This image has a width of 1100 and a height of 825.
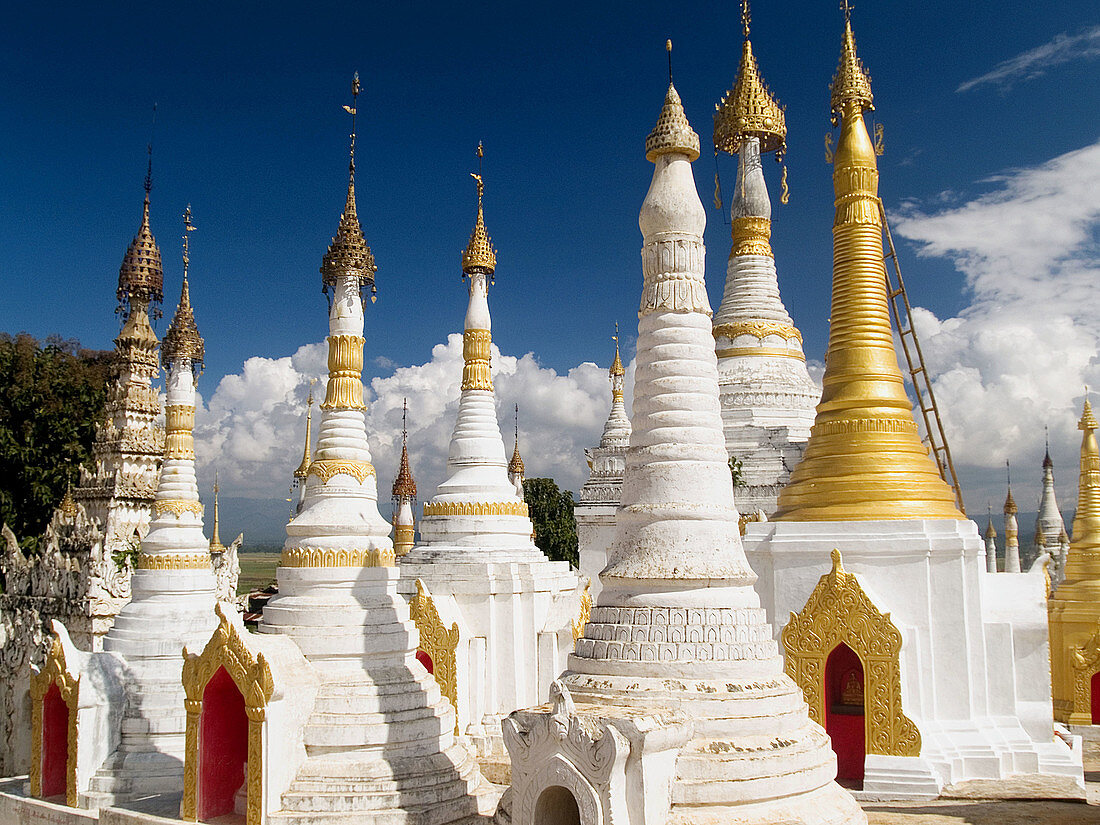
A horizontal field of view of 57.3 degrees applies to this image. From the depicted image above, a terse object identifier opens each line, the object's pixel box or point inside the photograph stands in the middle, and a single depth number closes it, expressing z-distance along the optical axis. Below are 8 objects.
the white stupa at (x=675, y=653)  8.77
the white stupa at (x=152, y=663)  15.11
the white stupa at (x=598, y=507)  27.92
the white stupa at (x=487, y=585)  18.97
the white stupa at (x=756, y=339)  24.16
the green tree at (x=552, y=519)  48.94
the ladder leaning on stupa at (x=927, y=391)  18.41
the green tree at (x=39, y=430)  34.53
